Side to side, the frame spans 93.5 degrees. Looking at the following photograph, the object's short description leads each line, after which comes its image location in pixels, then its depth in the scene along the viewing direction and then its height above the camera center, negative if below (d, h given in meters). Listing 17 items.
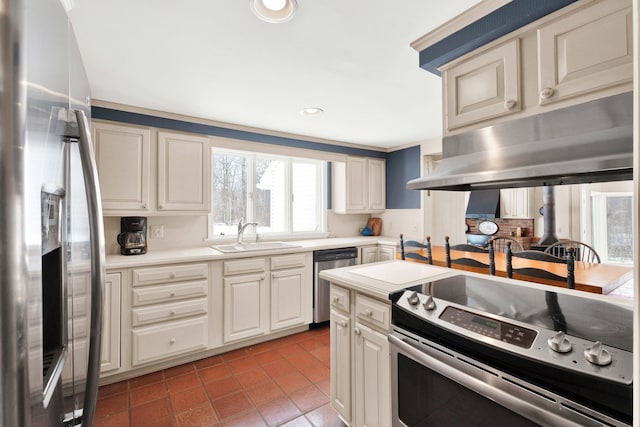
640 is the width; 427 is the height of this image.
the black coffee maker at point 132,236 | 2.62 -0.18
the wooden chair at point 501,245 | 4.61 -0.48
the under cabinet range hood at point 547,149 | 0.99 +0.26
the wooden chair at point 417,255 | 2.66 -0.37
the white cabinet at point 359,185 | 4.08 +0.42
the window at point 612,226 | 4.15 -0.16
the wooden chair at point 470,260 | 2.20 -0.36
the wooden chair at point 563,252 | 3.32 -0.49
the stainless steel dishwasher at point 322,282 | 3.26 -0.73
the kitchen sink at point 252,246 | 2.98 -0.33
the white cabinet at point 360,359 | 1.42 -0.74
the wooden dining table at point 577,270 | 1.94 -0.43
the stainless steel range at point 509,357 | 0.78 -0.43
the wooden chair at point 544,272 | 1.77 -0.39
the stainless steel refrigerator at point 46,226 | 0.35 -0.02
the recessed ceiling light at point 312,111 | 2.74 +0.97
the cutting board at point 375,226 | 4.48 -0.16
